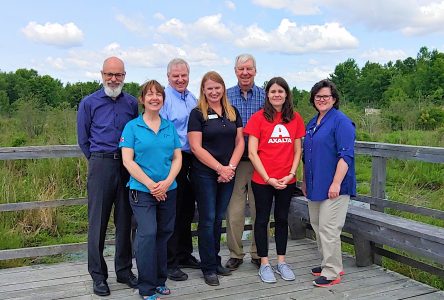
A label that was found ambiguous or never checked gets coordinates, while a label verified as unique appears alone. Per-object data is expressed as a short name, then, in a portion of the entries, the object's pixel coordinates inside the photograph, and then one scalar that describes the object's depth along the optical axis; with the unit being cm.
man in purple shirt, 344
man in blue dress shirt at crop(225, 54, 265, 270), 403
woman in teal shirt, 333
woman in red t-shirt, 380
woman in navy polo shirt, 367
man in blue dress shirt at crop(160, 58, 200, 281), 379
